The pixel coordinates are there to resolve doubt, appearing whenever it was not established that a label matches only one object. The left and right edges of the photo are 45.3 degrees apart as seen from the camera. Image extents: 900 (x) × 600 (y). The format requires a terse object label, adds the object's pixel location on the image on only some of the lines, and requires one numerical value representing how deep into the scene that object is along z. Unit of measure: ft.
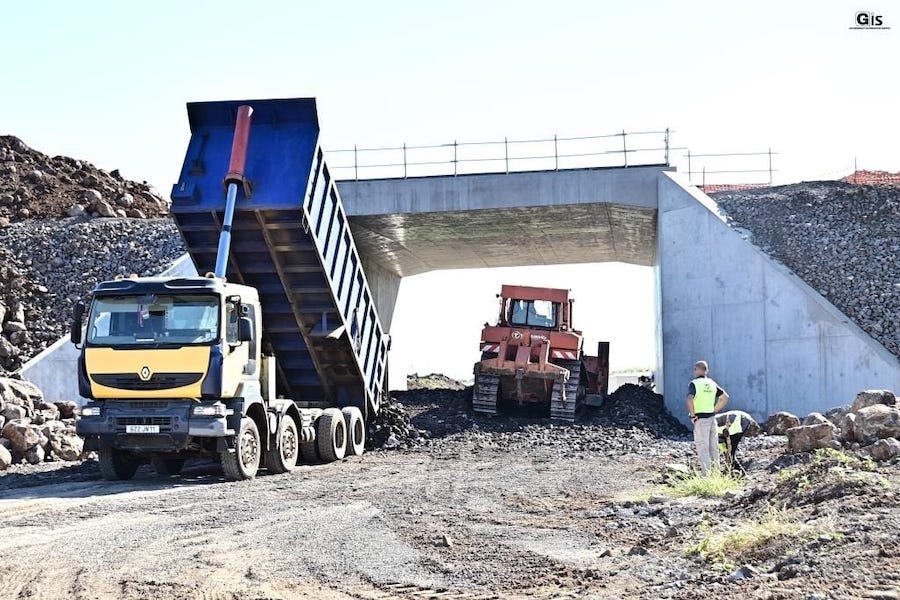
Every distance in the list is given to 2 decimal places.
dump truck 45.32
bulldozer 76.69
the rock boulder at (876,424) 43.34
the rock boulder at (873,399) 51.85
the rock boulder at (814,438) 44.11
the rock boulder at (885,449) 37.99
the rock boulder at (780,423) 62.95
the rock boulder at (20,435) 54.70
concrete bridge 72.74
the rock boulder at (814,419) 45.58
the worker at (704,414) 42.63
